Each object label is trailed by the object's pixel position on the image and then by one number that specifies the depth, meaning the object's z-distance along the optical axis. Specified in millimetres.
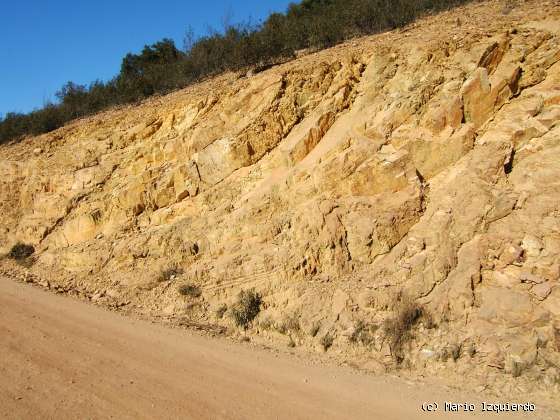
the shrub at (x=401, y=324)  6691
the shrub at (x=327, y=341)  7177
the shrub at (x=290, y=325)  7648
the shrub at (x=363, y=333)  7008
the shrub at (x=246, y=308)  8086
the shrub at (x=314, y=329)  7461
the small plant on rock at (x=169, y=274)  9746
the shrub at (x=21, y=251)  12852
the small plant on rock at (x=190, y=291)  9023
